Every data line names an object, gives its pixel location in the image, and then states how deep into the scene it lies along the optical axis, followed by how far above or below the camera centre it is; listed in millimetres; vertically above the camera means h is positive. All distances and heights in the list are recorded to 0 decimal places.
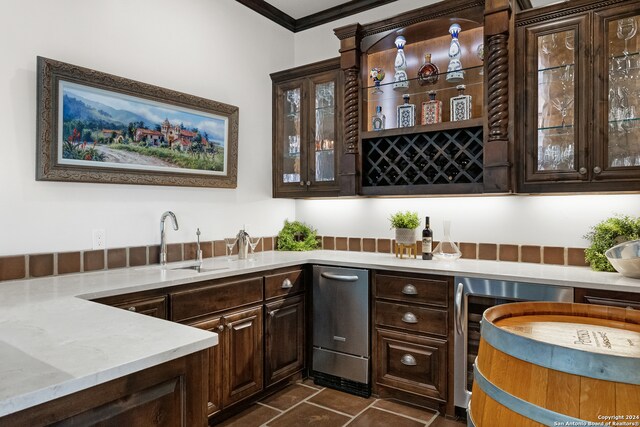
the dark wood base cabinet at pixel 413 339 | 2520 -791
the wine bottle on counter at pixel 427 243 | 2961 -211
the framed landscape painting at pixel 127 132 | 2244 +514
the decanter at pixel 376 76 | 3188 +1054
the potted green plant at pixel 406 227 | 3029 -99
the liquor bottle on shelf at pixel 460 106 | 2811 +734
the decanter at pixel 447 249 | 2912 -254
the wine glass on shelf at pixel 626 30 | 2297 +1019
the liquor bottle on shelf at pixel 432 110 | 2928 +733
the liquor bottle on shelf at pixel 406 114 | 3035 +728
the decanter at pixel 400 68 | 3098 +1104
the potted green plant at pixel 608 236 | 2352 -131
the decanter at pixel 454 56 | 2884 +1111
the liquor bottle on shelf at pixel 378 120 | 3162 +712
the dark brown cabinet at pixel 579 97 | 2312 +680
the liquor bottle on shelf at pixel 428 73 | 2998 +1020
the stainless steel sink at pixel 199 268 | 2570 -351
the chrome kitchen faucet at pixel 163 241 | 2715 -179
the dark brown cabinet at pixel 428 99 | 2576 +781
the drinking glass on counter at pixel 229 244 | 3184 -238
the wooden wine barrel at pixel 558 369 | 742 -300
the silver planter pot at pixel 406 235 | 3023 -158
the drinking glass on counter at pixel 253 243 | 3267 -245
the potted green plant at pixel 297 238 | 3621 -215
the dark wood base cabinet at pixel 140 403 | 919 -470
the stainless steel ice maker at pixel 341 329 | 2801 -800
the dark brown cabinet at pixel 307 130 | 3350 +708
